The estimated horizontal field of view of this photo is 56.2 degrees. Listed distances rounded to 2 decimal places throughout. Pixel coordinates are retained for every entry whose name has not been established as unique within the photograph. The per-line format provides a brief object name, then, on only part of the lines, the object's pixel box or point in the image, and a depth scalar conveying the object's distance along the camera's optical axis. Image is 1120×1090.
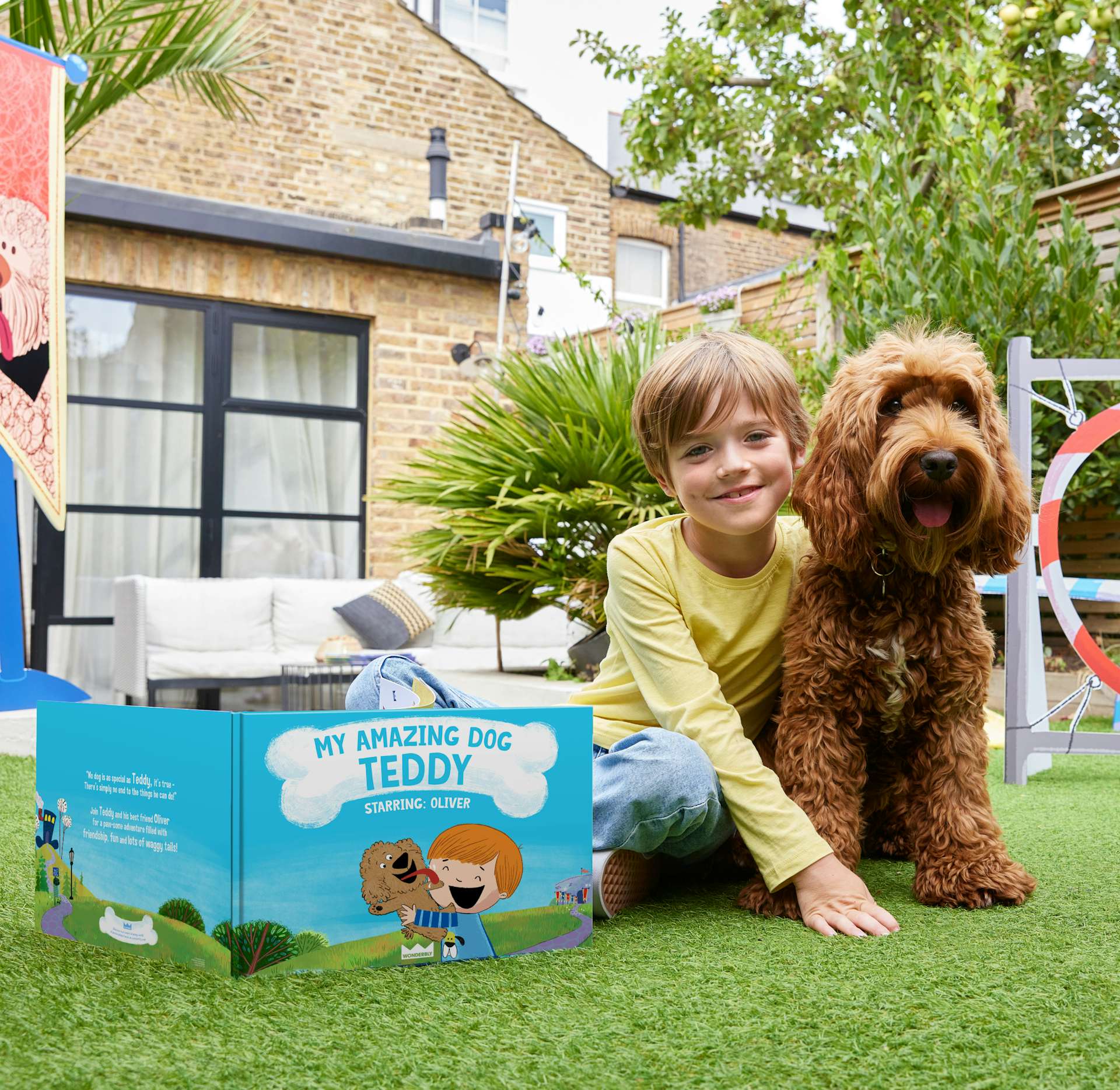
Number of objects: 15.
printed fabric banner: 2.70
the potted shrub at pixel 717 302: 7.96
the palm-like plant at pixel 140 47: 3.45
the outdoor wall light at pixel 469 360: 8.12
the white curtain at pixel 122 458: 7.77
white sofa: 6.41
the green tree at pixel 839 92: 5.91
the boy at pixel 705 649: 1.65
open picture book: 1.31
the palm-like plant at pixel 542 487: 3.76
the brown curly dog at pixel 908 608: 1.56
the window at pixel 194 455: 7.78
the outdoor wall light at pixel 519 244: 9.06
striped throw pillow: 6.92
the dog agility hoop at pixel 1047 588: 2.86
